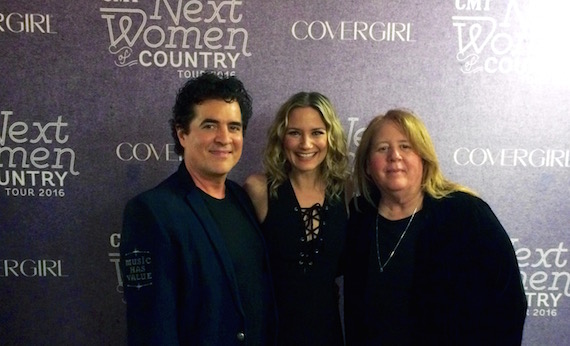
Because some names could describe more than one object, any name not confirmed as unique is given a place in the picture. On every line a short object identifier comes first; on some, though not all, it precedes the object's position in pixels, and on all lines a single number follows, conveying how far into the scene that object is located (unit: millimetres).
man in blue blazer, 1170
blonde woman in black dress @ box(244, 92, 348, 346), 1534
